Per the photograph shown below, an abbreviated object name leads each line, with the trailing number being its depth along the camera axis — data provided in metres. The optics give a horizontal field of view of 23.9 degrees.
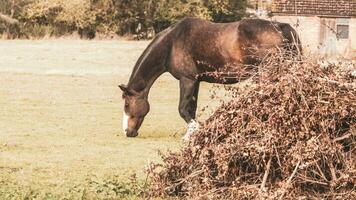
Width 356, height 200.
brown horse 15.95
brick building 52.41
